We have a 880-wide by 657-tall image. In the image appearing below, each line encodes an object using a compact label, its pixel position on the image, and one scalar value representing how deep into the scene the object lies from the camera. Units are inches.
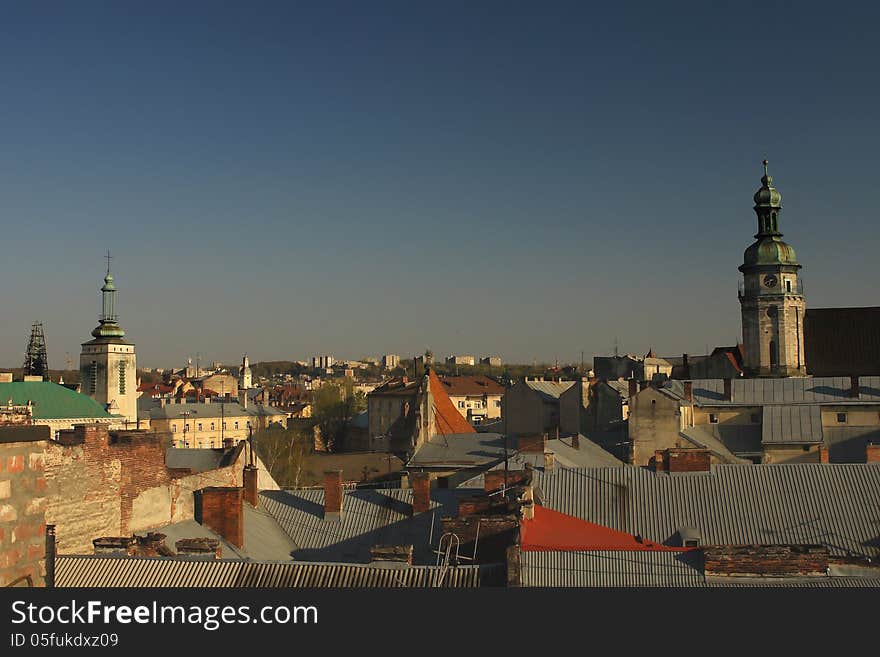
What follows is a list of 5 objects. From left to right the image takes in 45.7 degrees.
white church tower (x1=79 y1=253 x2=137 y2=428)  3604.8
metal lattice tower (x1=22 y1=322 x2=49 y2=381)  4530.0
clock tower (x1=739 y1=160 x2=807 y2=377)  3309.5
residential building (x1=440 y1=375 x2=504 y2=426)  5177.2
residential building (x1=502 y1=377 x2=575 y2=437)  2935.5
